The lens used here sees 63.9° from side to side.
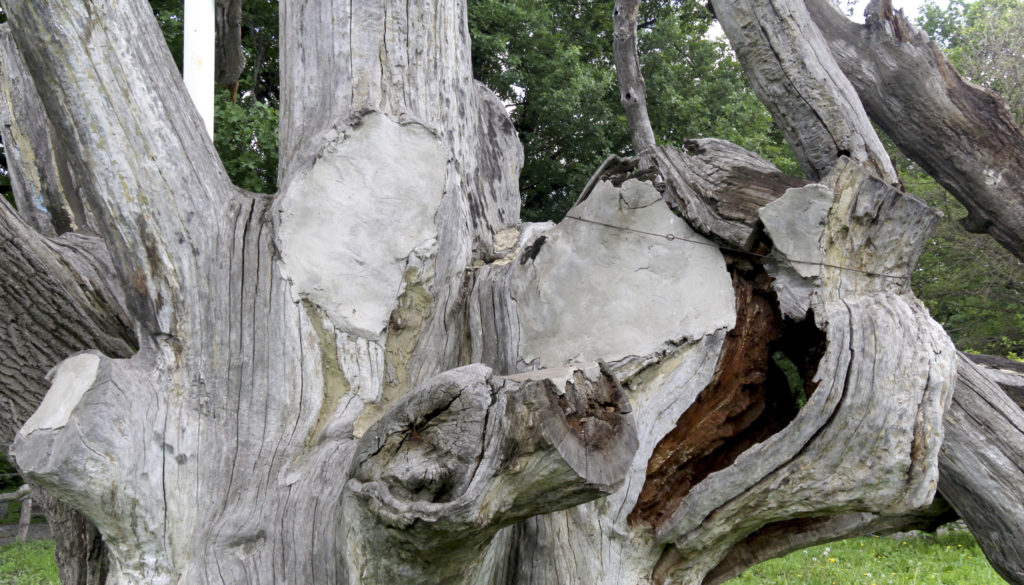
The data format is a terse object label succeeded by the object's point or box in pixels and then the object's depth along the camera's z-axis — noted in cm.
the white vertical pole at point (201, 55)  494
